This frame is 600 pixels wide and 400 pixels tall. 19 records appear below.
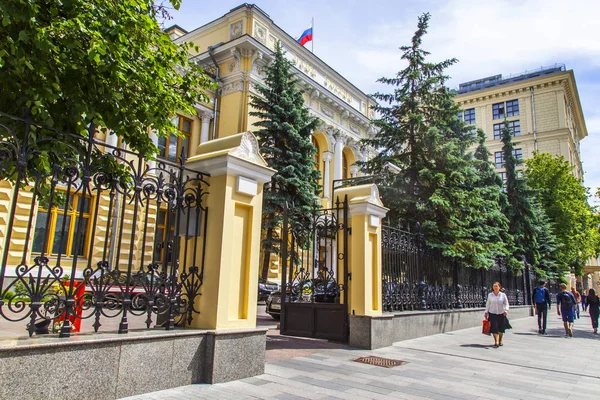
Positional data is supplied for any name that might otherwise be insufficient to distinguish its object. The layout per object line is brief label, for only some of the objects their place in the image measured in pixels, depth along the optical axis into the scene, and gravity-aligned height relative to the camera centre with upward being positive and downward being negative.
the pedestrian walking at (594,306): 14.66 -0.54
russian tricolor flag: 29.16 +16.78
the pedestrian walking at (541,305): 14.29 -0.53
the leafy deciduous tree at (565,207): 34.38 +6.96
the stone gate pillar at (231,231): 5.49 +0.67
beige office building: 55.31 +24.35
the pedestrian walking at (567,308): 13.58 -0.59
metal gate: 8.99 -0.17
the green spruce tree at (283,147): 18.41 +6.07
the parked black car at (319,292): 9.36 -0.22
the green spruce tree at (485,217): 14.08 +2.73
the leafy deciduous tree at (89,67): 4.51 +2.46
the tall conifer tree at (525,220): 26.28 +4.39
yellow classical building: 23.47 +12.10
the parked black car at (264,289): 18.00 -0.32
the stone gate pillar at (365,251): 8.87 +0.71
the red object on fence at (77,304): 4.20 -0.28
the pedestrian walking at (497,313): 10.45 -0.63
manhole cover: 7.09 -1.31
